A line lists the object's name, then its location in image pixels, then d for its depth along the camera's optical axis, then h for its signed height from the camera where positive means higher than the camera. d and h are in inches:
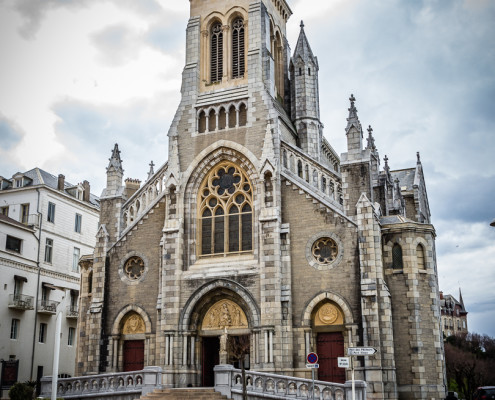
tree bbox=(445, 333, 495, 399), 1596.6 -59.6
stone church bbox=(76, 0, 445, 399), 1058.1 +178.7
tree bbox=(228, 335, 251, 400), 926.4 -2.5
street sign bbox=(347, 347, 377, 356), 776.9 -9.7
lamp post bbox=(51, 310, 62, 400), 663.1 -12.0
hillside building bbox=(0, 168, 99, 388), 1547.7 +238.2
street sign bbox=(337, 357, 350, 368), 792.8 -24.1
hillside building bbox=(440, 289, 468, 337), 3619.6 +172.1
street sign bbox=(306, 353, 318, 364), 829.2 -19.3
